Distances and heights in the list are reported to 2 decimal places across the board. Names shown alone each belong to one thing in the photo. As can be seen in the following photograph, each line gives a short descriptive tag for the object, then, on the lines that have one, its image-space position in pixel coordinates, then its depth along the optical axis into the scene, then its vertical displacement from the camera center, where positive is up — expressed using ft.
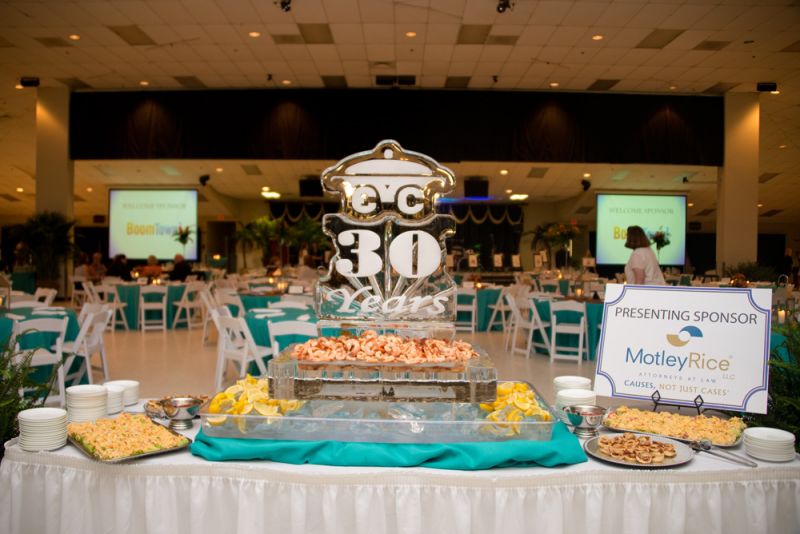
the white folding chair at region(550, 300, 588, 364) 23.40 -2.42
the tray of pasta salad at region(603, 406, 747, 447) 6.50 -1.72
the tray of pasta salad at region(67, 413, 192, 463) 5.91 -1.79
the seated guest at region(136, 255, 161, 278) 39.83 -0.87
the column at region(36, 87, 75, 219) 42.22 +7.00
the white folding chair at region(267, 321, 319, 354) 14.19 -1.57
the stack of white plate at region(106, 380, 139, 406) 7.86 -1.69
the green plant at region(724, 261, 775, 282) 38.58 -0.23
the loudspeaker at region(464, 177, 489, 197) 53.26 +6.41
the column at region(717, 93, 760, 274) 41.88 +5.64
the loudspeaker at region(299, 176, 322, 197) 50.60 +5.74
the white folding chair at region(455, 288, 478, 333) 31.64 -2.34
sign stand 7.00 -1.50
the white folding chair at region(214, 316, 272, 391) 16.21 -2.55
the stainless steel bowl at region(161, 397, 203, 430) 6.93 -1.73
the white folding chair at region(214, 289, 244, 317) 24.47 -1.57
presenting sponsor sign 6.88 -0.90
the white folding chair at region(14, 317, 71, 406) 14.65 -2.30
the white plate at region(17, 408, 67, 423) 6.15 -1.58
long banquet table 5.72 -2.17
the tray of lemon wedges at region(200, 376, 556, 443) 5.98 -1.53
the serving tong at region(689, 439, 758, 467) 6.03 -1.81
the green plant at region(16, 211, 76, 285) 40.55 +0.97
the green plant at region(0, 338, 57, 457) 6.48 -1.43
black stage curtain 41.88 +9.16
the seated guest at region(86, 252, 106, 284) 42.06 -0.96
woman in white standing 18.70 +0.11
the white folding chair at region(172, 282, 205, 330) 32.50 -2.45
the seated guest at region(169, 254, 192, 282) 36.55 -0.73
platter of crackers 5.89 -1.79
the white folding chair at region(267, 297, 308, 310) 20.04 -1.46
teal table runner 5.78 -1.78
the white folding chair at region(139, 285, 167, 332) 31.06 -2.37
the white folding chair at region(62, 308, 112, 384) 17.35 -2.47
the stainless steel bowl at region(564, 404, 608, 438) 6.68 -1.66
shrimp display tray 6.24 -1.20
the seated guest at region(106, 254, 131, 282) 38.78 -0.63
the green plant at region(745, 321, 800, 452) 6.59 -1.32
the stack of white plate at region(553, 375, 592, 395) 7.63 -1.44
